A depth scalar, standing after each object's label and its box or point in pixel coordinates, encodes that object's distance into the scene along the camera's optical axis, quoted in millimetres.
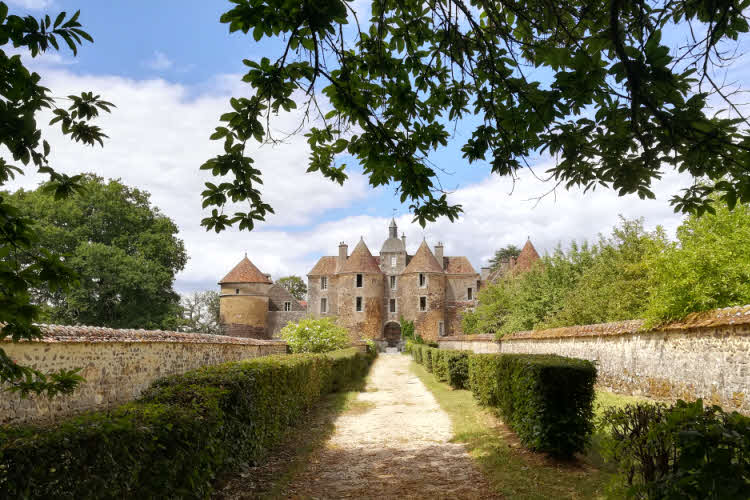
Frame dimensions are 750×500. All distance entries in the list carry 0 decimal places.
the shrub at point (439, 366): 18706
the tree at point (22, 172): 2826
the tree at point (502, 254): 65250
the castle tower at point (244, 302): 46938
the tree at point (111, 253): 30719
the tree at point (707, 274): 9344
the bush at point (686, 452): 2393
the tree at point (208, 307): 60031
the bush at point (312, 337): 24641
